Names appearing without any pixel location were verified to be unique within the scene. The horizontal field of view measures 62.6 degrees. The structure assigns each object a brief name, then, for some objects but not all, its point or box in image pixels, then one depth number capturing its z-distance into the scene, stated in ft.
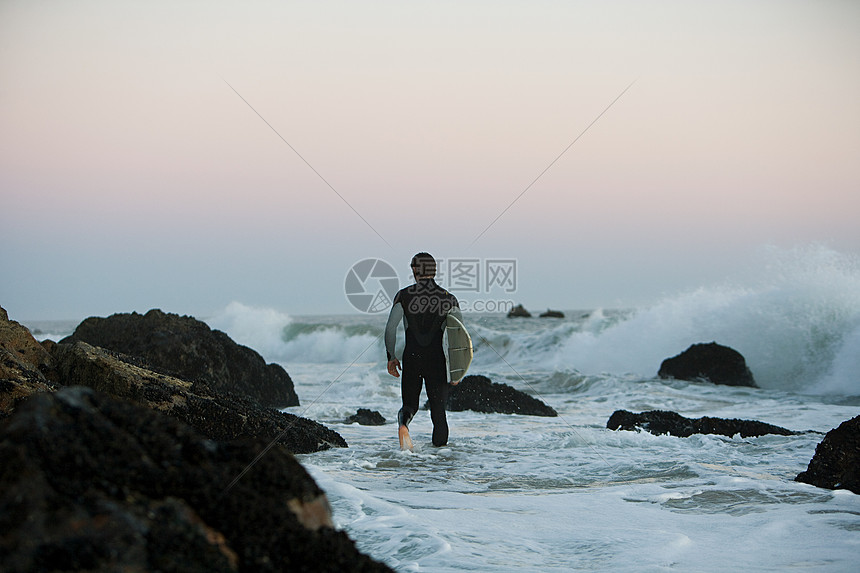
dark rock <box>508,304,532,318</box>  185.14
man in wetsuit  27.84
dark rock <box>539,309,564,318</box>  184.60
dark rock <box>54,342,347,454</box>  21.91
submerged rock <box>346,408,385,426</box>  34.80
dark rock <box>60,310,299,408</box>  34.22
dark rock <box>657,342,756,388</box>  54.70
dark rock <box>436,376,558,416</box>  38.96
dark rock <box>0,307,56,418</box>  18.99
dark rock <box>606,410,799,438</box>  29.07
